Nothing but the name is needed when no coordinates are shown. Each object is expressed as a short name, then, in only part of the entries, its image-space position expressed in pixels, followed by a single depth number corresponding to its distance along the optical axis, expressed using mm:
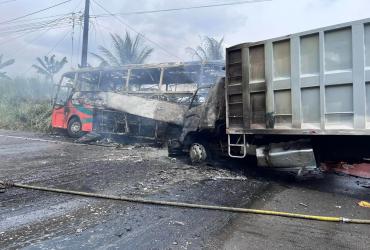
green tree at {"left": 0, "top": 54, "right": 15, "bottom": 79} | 29638
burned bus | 10430
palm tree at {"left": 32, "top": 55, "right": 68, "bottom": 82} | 29797
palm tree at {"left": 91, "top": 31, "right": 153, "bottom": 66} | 22297
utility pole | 20062
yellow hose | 3828
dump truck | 4652
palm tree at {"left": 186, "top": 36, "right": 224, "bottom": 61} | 21750
